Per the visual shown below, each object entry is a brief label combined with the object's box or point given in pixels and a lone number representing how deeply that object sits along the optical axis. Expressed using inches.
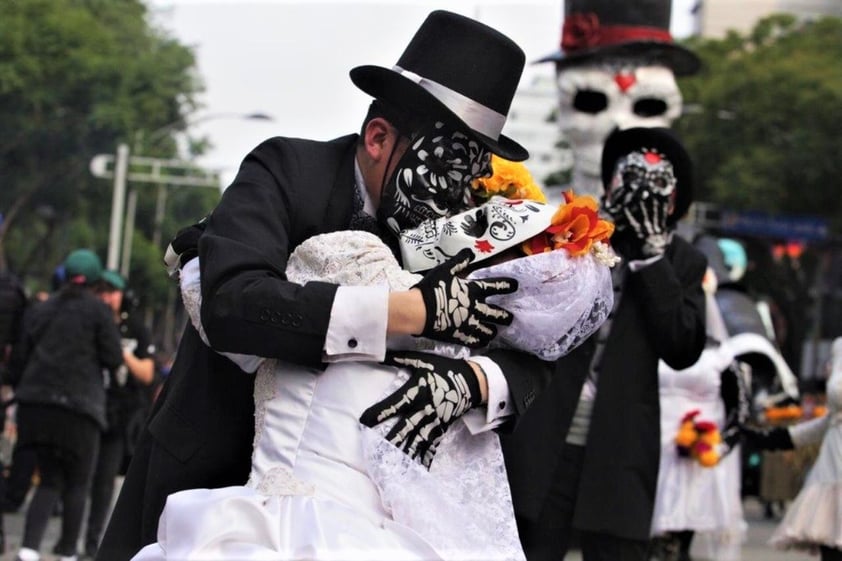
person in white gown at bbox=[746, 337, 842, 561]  305.9
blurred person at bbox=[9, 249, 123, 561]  371.6
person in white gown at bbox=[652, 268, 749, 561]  339.9
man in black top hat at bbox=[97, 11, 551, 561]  129.5
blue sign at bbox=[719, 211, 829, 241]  1675.7
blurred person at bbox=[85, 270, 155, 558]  410.3
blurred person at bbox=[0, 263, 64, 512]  397.1
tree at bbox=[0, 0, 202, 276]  1250.0
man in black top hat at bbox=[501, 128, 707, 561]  239.8
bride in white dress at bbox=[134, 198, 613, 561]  122.1
